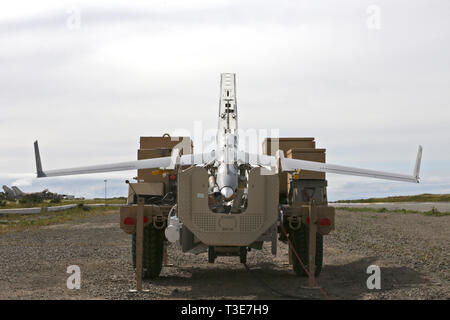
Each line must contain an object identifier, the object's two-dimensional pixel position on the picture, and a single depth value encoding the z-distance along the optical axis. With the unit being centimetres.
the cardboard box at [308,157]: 1375
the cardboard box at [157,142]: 1391
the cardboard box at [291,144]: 1481
